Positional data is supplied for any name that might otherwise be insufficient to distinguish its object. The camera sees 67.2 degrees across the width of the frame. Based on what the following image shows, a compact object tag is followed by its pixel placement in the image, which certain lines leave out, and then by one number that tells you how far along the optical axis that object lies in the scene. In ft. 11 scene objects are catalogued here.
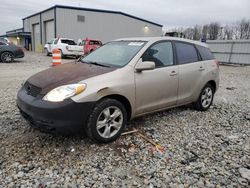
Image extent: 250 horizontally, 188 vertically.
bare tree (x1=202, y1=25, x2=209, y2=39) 133.84
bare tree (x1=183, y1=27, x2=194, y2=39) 136.43
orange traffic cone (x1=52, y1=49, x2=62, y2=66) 24.13
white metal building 71.58
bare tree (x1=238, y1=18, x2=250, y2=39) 125.79
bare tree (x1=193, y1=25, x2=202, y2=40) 132.79
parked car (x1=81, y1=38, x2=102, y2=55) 52.76
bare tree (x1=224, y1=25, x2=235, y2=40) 130.50
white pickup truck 52.39
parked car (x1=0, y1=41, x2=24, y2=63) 38.17
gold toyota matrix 8.27
